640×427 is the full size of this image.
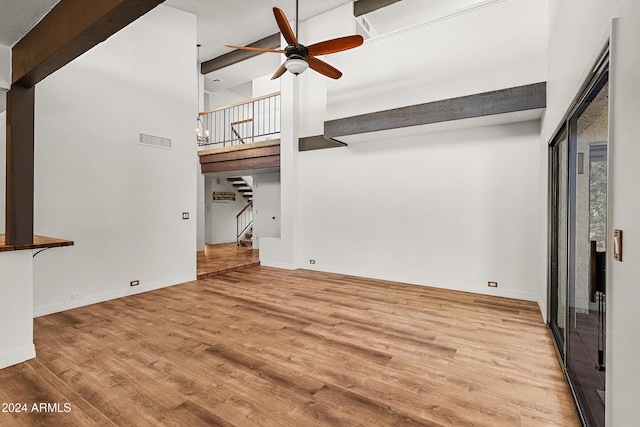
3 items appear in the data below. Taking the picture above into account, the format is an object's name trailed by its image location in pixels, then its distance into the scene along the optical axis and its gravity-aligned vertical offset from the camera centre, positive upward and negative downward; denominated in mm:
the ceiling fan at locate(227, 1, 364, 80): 3443 +1904
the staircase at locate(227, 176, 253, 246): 10336 -77
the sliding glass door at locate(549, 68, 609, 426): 1689 -216
